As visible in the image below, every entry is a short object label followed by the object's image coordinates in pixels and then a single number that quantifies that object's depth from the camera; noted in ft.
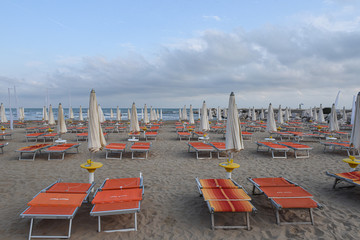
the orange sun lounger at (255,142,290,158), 28.57
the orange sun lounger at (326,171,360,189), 15.18
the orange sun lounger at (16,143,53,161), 27.15
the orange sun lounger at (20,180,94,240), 10.48
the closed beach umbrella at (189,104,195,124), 56.68
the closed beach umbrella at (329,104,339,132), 40.97
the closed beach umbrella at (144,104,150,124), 55.67
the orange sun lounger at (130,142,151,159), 28.71
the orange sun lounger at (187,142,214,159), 28.53
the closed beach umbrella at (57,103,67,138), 31.73
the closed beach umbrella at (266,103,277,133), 37.37
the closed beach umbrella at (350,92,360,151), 18.26
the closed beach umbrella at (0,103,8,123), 59.38
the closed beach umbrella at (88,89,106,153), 16.03
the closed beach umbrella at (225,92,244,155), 16.52
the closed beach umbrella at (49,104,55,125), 51.84
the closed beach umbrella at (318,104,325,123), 64.49
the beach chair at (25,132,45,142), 40.12
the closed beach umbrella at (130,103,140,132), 36.60
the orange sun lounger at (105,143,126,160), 28.06
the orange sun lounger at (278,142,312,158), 28.67
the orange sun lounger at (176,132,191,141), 42.39
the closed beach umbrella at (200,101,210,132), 36.55
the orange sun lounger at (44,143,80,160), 27.48
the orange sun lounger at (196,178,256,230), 11.28
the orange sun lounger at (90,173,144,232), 11.07
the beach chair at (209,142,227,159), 28.19
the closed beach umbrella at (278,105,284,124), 58.05
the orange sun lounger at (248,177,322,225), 11.73
